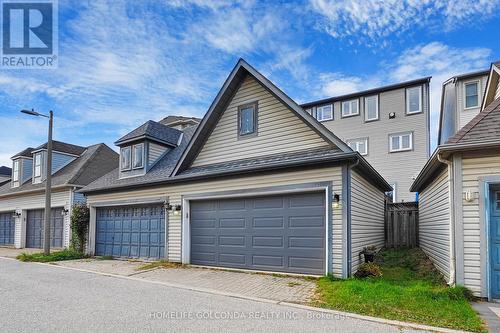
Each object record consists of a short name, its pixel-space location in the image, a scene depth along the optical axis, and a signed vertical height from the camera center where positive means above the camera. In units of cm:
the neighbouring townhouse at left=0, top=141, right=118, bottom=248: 1797 -4
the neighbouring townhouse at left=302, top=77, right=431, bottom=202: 2092 +423
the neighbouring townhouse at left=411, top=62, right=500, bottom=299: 670 -30
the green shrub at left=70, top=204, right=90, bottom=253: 1548 -180
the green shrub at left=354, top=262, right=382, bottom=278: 865 -217
